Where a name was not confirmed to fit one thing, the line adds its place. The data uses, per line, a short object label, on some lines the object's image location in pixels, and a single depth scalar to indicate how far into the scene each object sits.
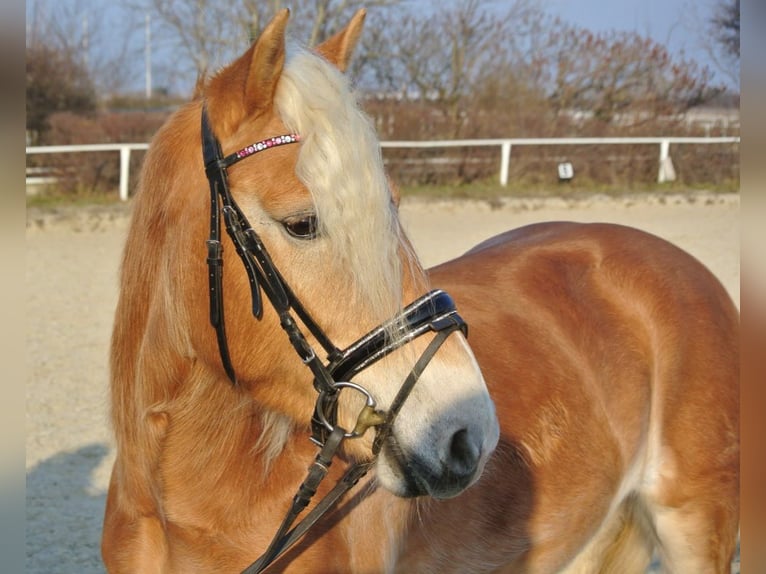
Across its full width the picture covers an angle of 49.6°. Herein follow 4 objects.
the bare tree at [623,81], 22.25
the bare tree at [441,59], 22.86
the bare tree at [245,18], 15.11
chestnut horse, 1.76
